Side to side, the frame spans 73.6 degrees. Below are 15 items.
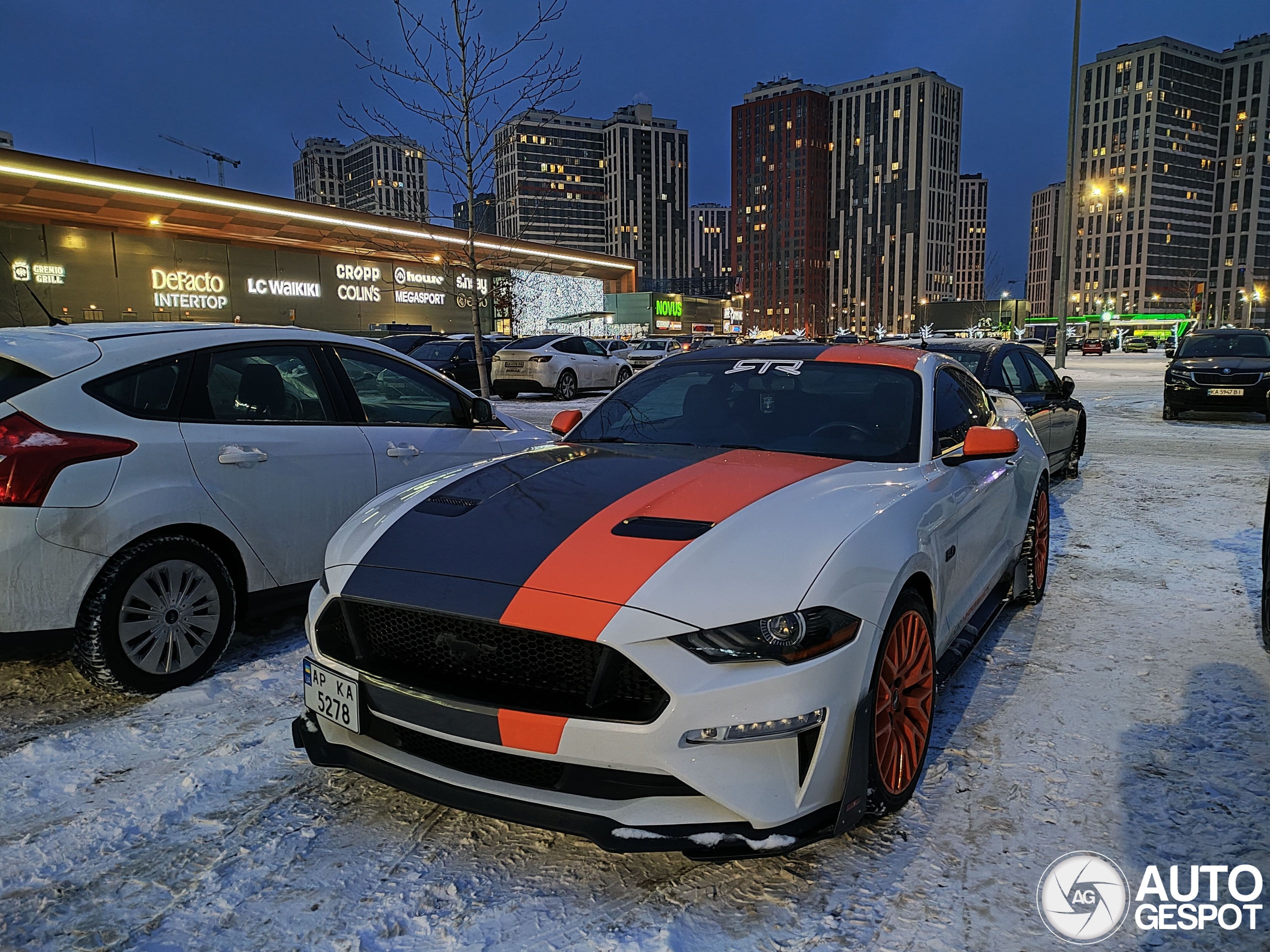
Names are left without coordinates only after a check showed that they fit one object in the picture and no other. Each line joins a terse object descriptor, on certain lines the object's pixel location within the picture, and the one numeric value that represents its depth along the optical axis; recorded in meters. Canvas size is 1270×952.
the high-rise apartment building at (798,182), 193.62
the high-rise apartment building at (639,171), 183.12
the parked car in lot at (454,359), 18.20
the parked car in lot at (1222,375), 14.33
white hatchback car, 3.27
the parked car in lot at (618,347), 32.72
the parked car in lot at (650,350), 32.06
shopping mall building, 29.42
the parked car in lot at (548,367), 18.92
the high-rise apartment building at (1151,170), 154.00
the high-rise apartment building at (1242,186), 153.38
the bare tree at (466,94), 10.55
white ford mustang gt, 2.12
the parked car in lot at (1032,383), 7.66
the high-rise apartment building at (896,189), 179.00
